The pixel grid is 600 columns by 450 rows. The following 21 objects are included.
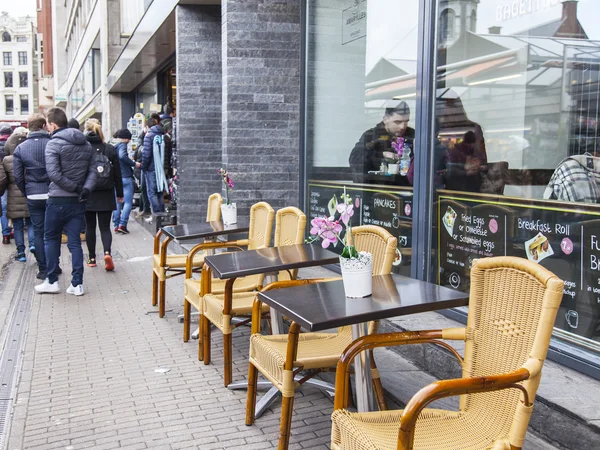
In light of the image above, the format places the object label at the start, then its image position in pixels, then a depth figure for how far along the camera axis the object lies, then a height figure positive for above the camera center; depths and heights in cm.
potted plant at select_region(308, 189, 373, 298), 329 -47
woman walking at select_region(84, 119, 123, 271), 874 -50
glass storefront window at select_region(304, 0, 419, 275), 616 +53
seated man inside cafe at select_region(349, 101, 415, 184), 625 +20
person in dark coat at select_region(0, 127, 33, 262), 897 -56
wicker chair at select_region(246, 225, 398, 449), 345 -100
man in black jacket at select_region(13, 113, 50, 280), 774 -8
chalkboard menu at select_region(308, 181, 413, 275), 602 -43
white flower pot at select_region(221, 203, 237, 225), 636 -46
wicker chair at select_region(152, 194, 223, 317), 638 -94
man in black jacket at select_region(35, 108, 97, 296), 714 -25
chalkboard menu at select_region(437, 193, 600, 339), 416 -51
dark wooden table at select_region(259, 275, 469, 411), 298 -64
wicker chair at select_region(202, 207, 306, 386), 450 -95
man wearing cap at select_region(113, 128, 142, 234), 1242 -39
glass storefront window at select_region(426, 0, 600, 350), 428 +13
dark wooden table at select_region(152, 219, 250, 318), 599 -62
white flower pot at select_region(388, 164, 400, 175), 630 -5
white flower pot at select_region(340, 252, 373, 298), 329 -52
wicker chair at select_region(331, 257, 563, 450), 243 -75
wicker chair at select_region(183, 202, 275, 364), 513 -86
